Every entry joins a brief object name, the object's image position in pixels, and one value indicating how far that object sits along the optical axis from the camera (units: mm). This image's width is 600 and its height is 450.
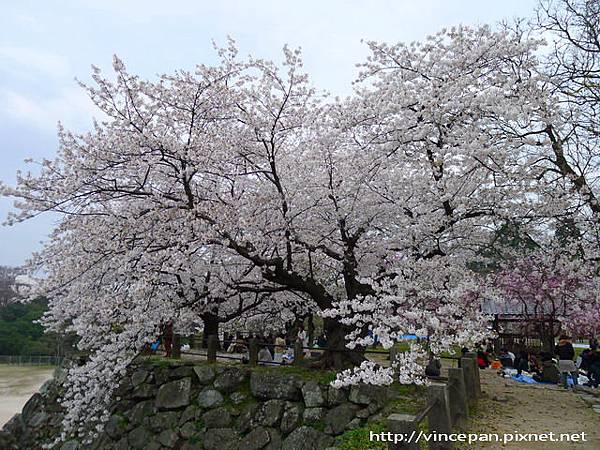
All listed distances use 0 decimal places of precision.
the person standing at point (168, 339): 9344
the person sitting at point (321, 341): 15702
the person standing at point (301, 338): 9009
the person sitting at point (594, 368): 10102
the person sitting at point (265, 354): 10789
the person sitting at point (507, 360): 14078
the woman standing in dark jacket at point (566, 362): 10250
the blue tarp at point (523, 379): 11156
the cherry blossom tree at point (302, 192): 6695
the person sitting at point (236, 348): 14647
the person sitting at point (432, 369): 8902
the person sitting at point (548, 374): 10883
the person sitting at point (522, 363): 12758
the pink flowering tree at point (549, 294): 11297
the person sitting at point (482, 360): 14000
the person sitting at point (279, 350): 12726
